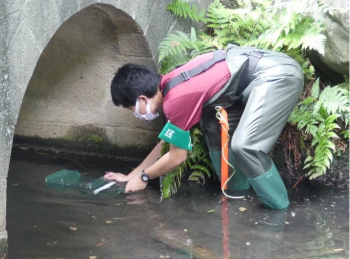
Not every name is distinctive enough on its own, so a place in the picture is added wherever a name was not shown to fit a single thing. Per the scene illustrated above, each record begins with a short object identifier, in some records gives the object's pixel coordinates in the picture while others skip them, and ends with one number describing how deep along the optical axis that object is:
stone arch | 3.57
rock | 5.01
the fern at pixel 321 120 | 4.93
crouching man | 4.25
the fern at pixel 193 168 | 5.00
